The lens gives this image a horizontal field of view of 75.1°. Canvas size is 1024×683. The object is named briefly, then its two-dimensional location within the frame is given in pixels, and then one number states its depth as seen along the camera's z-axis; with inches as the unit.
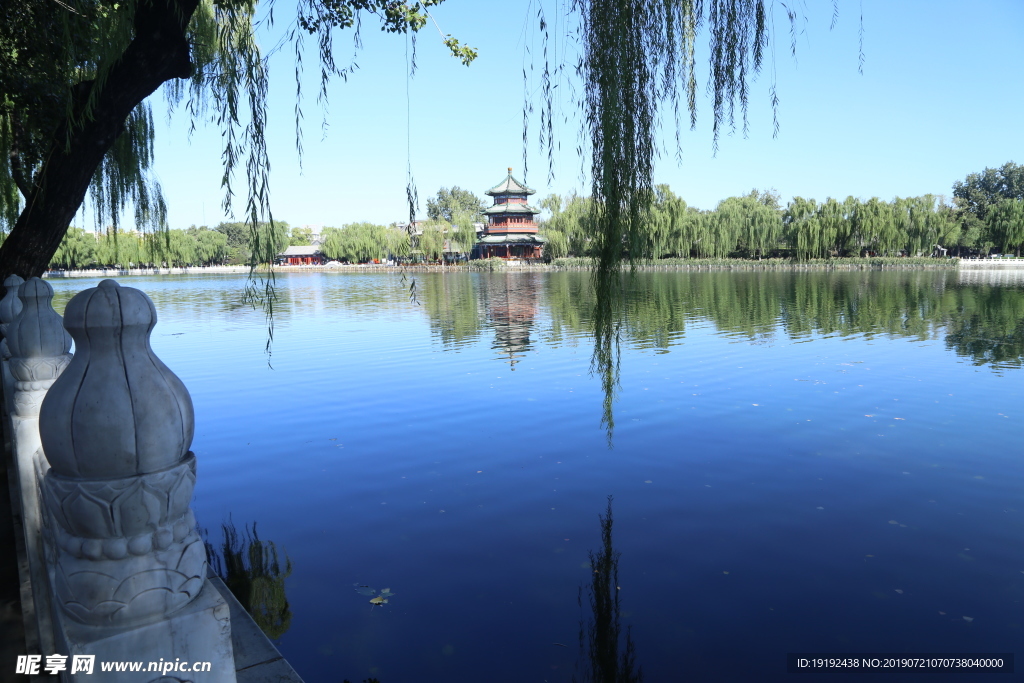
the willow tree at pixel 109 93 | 99.3
